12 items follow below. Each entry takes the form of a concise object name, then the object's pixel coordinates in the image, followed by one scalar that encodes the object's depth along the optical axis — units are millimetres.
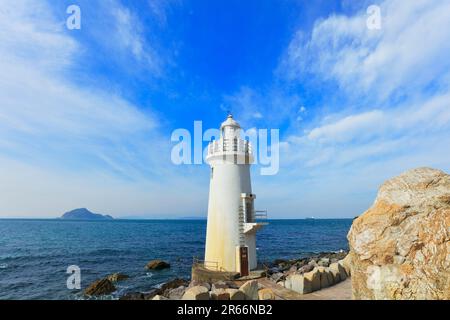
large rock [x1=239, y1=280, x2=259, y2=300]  11594
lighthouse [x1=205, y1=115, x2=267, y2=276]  17250
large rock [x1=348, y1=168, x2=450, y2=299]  6188
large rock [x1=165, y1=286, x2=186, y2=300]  14531
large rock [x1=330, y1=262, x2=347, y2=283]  13746
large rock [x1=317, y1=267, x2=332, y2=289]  12961
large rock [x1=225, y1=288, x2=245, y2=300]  11054
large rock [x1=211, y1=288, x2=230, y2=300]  10875
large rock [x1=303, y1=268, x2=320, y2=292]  12523
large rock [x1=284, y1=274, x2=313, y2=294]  12284
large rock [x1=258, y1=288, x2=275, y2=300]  10869
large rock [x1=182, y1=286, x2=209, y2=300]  10508
